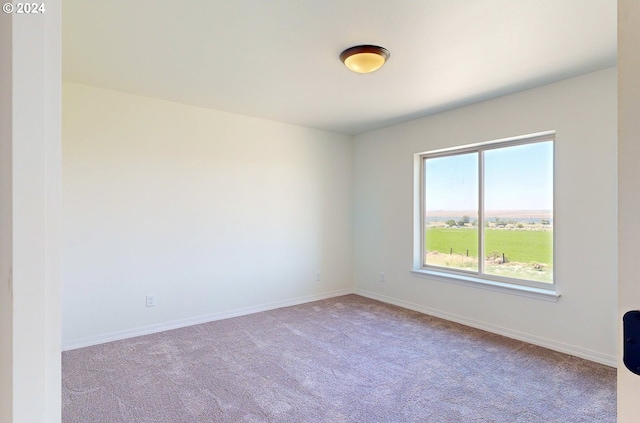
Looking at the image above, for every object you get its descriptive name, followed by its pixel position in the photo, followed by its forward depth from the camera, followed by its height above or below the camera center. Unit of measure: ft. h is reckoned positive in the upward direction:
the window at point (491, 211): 11.02 -0.03
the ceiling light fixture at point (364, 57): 7.95 +3.74
